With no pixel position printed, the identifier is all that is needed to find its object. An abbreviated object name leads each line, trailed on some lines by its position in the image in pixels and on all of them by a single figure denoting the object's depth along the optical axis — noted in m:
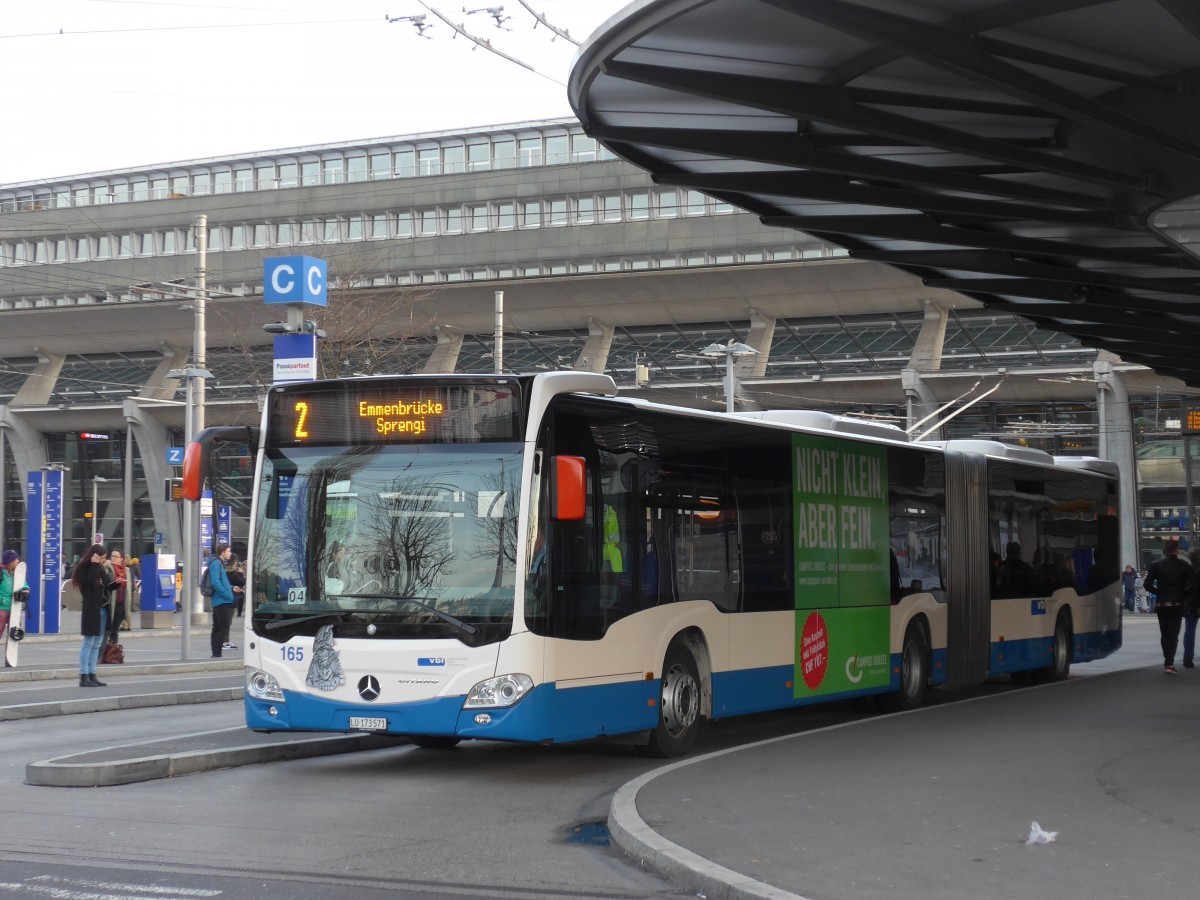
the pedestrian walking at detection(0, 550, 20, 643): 22.56
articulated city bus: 10.82
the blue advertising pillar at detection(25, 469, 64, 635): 32.66
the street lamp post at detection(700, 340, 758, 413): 37.00
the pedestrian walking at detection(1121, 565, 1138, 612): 46.16
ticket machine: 38.47
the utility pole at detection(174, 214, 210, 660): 32.01
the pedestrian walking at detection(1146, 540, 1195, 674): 21.48
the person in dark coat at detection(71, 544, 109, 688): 18.75
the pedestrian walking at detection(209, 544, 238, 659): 24.09
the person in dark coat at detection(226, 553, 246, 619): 28.69
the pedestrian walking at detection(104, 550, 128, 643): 23.97
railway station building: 45.56
